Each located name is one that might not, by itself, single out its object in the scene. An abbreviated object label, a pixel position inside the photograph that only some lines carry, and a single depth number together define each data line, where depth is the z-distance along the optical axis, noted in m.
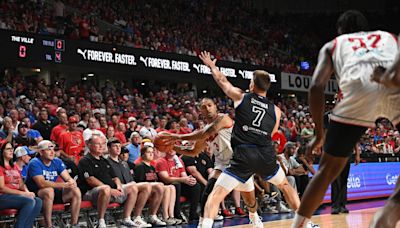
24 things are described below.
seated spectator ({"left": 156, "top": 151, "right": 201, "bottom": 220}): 11.70
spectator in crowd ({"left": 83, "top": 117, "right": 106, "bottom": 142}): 12.28
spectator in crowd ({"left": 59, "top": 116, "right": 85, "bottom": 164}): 11.96
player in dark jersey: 7.05
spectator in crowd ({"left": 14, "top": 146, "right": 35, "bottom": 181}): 9.97
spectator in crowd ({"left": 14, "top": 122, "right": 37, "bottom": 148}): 11.49
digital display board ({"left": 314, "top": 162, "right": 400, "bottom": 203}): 15.90
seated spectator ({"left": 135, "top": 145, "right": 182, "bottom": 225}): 11.38
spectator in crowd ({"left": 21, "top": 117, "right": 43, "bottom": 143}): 11.54
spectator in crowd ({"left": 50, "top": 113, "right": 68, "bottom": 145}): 12.27
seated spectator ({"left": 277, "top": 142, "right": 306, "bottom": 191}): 13.69
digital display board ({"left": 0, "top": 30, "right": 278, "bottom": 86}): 17.86
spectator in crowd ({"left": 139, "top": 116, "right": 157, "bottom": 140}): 13.82
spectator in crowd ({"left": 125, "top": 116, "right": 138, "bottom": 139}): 14.18
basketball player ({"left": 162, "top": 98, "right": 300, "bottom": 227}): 7.32
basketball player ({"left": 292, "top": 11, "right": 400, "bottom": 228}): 4.40
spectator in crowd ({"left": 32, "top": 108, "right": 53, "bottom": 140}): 12.77
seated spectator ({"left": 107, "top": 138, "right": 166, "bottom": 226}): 10.95
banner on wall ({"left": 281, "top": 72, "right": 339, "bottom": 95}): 27.53
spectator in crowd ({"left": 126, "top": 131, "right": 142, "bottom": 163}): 12.42
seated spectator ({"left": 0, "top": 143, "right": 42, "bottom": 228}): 9.03
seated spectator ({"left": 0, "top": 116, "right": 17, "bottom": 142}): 11.62
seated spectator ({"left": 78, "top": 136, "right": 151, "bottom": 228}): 10.25
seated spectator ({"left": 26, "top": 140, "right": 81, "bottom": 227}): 9.48
